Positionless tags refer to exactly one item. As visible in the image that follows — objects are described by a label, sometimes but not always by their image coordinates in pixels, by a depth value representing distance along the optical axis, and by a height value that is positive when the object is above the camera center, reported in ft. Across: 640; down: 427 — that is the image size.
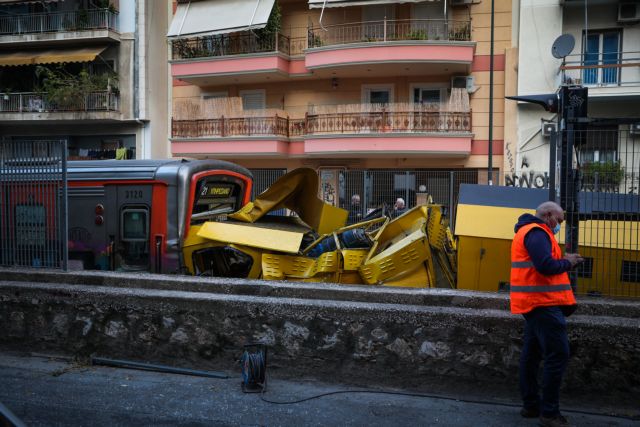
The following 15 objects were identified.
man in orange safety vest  13.56 -2.61
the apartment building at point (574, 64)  61.26 +13.90
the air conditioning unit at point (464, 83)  68.74 +12.85
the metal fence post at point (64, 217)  20.10 -0.96
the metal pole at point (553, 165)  17.03 +0.80
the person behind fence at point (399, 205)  48.54 -1.17
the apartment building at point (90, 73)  78.64 +16.13
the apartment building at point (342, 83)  66.33 +13.63
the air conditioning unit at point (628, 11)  61.57 +19.07
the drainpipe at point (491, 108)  65.80 +9.50
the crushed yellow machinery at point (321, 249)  21.56 -2.30
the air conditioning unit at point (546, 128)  62.60 +6.92
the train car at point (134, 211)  25.68 -0.97
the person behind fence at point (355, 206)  51.67 -1.35
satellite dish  45.01 +11.40
